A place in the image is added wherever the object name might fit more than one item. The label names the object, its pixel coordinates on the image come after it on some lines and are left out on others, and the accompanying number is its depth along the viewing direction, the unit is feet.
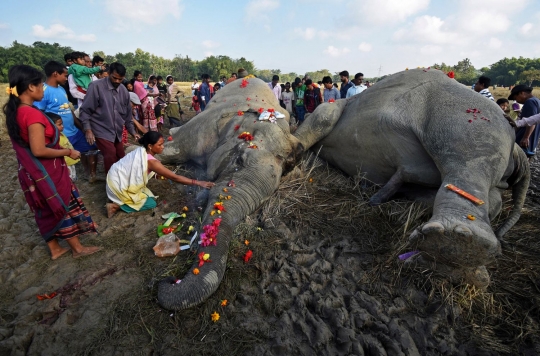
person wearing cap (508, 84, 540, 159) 15.96
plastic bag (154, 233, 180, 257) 10.46
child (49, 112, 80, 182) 13.34
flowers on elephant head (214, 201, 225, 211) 11.10
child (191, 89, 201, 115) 36.12
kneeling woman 12.82
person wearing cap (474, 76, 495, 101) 20.67
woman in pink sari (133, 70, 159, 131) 24.39
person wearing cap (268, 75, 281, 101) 36.01
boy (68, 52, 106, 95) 17.94
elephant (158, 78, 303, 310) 8.59
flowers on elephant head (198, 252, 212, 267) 9.05
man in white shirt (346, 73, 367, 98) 26.00
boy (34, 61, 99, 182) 13.34
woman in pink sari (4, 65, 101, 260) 9.05
